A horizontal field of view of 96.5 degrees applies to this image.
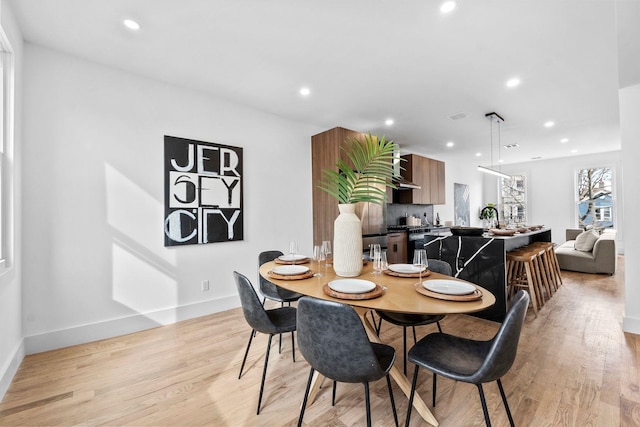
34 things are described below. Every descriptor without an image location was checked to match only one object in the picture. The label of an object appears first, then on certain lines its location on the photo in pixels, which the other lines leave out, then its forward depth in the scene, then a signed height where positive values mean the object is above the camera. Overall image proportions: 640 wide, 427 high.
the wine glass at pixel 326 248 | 2.17 -0.24
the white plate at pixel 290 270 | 1.97 -0.38
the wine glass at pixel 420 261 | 1.70 -0.27
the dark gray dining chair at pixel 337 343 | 1.24 -0.57
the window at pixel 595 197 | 7.10 +0.40
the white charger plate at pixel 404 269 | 1.96 -0.38
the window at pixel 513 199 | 8.34 +0.45
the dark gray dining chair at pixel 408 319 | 1.90 -0.70
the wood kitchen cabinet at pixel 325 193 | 4.11 +0.40
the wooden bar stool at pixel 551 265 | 4.13 -0.78
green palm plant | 1.98 +0.29
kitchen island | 3.07 -0.50
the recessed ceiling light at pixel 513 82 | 3.03 +1.43
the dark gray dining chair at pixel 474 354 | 1.24 -0.73
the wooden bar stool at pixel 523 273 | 3.36 -0.75
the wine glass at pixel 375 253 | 1.87 -0.26
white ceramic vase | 1.90 -0.19
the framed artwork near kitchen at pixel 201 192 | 3.10 +0.30
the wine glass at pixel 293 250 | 2.31 -0.27
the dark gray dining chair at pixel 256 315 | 1.76 -0.63
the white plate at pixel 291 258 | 2.42 -0.35
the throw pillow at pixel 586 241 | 5.38 -0.53
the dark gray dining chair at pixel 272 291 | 2.44 -0.67
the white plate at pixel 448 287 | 1.47 -0.39
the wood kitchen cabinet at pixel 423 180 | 5.71 +0.74
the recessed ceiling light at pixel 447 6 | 1.94 +1.44
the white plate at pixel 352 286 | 1.52 -0.40
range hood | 5.21 +0.62
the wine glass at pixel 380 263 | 1.85 -0.31
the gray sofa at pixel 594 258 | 5.07 -0.83
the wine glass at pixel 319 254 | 2.15 -0.29
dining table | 1.33 -0.42
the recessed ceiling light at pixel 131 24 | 2.15 +1.50
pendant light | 4.07 +1.42
